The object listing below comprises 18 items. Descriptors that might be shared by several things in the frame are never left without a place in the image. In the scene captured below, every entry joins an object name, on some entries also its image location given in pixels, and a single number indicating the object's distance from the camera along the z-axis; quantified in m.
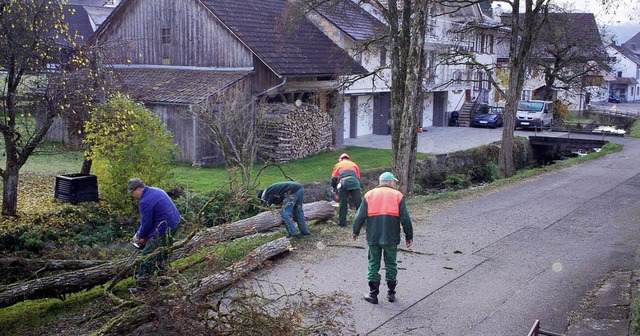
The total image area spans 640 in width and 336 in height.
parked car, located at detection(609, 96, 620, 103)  78.39
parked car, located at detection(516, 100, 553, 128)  37.75
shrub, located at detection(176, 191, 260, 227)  14.89
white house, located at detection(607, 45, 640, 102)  81.44
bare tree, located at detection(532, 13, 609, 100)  39.34
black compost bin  15.14
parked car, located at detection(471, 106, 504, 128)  40.19
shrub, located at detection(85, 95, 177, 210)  15.27
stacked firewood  23.88
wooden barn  22.83
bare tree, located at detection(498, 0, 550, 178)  22.22
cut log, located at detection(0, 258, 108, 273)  9.25
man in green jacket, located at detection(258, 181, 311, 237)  11.64
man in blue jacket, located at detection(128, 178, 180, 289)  8.70
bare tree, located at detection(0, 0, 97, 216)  12.38
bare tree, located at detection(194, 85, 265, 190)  16.56
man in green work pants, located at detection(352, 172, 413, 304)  8.65
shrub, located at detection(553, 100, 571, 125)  43.50
